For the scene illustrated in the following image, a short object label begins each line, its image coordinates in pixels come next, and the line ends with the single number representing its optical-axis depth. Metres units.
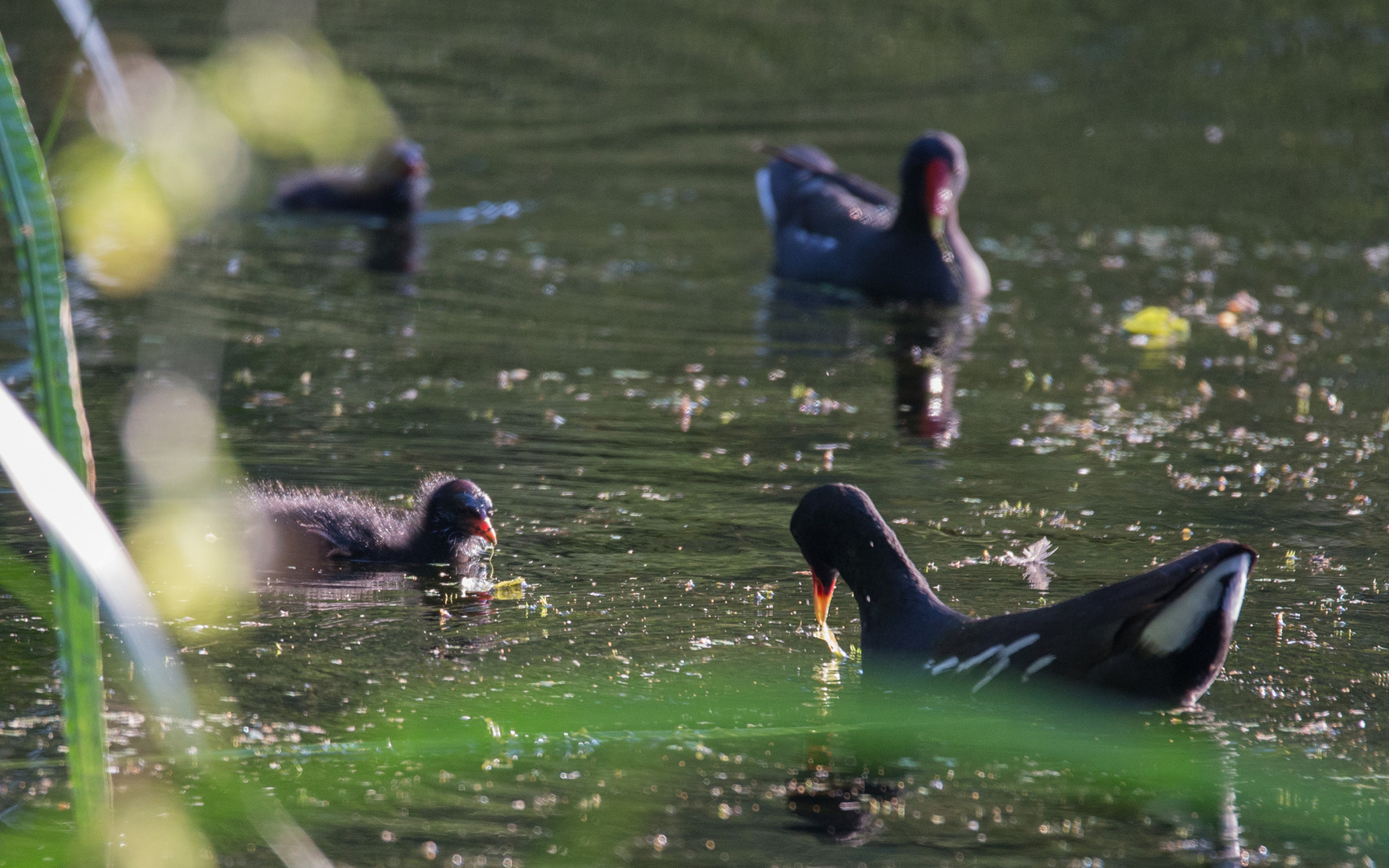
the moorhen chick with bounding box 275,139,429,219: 24.70
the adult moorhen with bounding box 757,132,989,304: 21.36
